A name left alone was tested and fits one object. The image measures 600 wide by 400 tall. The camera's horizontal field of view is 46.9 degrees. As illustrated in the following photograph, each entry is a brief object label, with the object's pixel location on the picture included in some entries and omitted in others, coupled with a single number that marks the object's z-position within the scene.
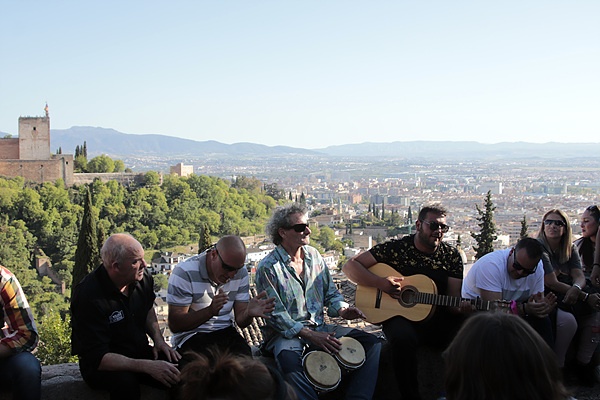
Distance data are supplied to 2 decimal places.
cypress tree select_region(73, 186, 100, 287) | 23.75
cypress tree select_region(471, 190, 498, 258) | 21.27
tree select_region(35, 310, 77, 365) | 20.08
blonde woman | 4.16
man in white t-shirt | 3.86
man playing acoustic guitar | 3.96
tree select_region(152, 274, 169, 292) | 40.62
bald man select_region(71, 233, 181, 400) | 3.13
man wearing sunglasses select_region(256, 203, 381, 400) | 3.50
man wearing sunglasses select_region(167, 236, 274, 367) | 3.49
